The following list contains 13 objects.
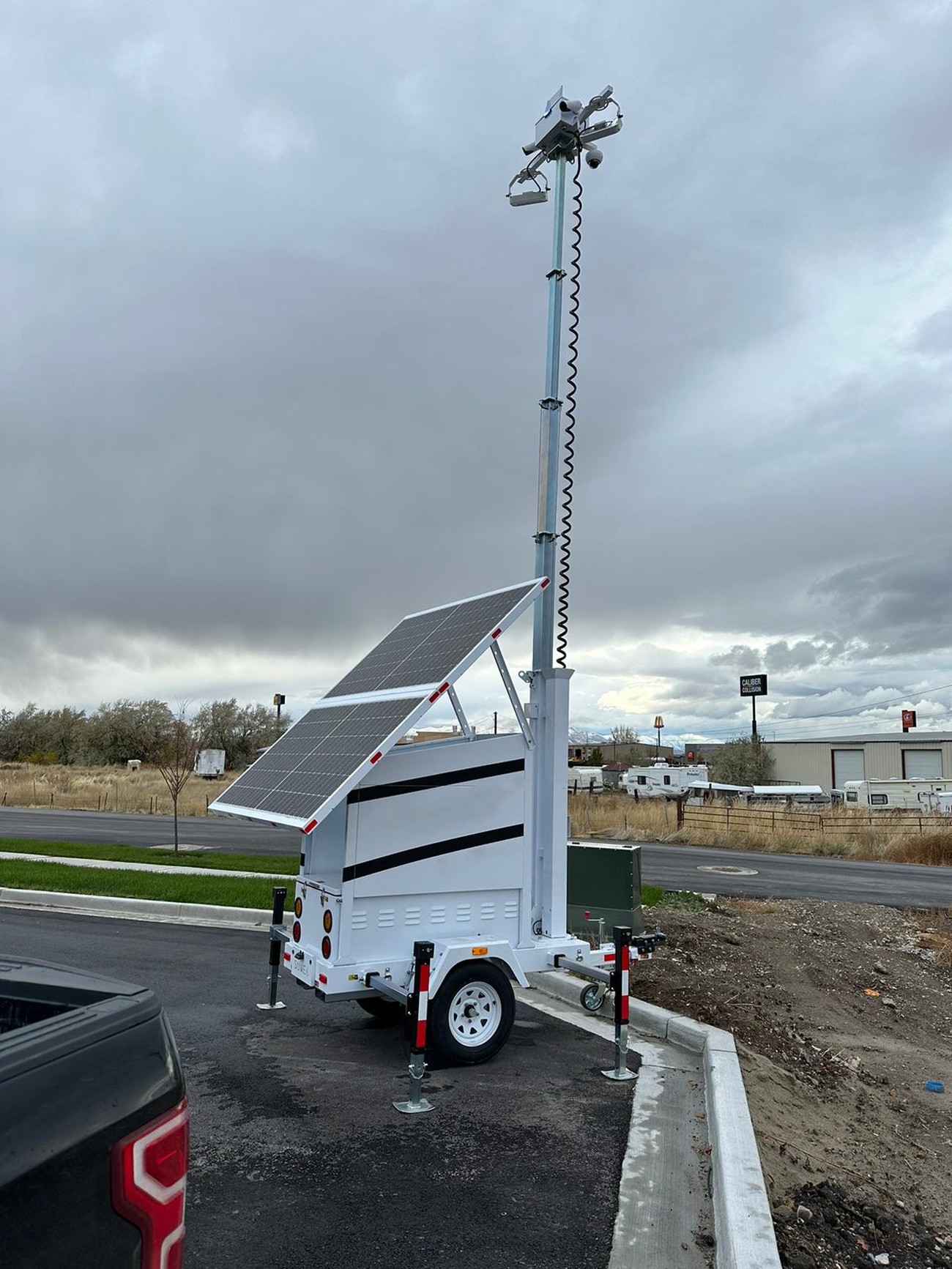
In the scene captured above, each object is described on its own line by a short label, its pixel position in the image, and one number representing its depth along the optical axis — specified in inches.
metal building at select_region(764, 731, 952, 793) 3346.5
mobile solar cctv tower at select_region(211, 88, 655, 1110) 258.8
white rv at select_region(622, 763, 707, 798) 2388.0
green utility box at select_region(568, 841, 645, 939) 344.5
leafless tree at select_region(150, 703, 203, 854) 949.8
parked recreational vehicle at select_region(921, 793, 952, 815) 1840.6
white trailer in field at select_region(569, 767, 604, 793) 2484.0
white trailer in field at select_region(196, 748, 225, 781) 2660.2
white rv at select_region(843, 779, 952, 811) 2142.0
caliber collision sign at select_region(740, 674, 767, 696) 3553.2
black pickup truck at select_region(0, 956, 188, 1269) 66.3
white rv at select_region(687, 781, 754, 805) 2342.4
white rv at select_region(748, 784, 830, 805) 2375.7
